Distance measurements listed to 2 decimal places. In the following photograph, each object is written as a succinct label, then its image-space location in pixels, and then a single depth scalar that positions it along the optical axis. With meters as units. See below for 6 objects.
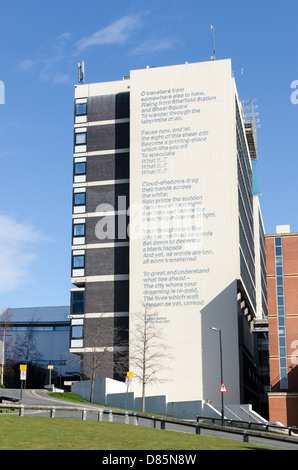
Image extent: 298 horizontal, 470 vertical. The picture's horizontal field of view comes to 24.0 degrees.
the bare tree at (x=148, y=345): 75.31
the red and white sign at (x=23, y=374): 50.99
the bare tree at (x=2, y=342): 97.79
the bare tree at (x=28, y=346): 117.19
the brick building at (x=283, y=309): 78.50
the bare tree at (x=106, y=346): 77.88
